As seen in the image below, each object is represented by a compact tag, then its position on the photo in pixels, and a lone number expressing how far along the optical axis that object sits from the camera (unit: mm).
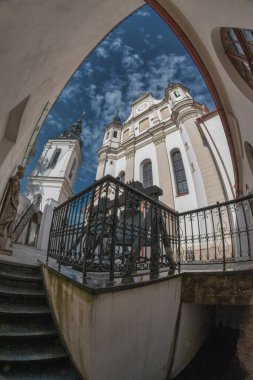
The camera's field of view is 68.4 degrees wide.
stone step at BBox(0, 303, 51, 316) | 2506
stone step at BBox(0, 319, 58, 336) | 2285
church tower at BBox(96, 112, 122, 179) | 21434
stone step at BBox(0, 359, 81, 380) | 1927
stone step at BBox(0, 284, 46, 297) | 2789
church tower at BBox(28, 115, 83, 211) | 23356
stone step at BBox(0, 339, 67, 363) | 2048
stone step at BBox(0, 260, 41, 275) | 3314
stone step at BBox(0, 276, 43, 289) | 3041
